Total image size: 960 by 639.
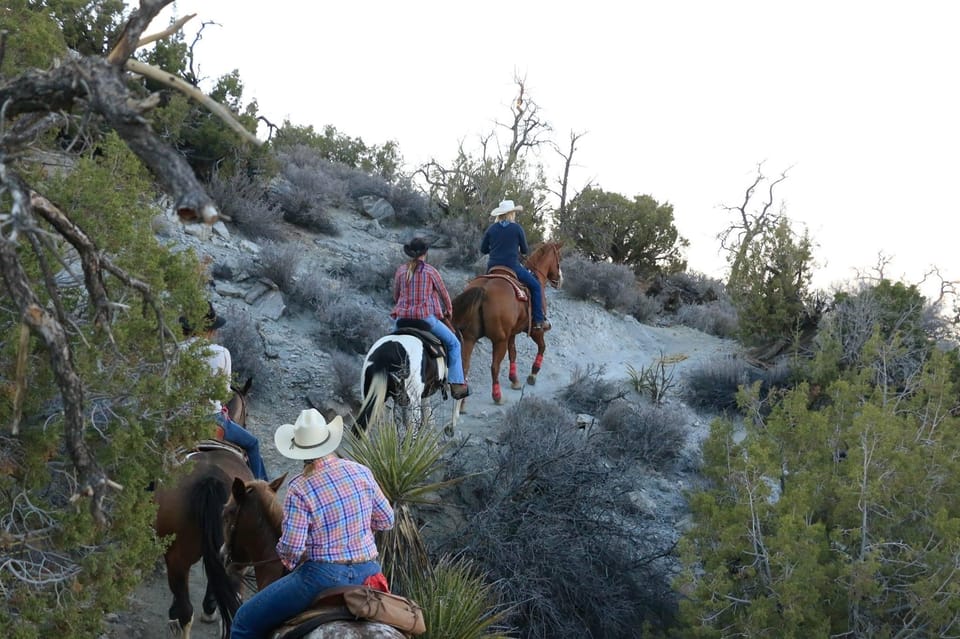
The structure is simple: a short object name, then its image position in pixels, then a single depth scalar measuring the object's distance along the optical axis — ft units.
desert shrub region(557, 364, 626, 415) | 47.01
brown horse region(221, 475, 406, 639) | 18.85
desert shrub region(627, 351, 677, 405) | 48.98
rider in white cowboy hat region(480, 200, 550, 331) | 43.42
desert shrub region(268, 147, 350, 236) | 63.36
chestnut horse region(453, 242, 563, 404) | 41.73
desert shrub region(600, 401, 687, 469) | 39.52
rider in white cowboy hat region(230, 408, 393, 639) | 16.93
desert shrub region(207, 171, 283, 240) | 55.88
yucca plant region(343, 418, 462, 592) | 24.57
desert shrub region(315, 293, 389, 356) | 47.39
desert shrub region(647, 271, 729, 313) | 78.84
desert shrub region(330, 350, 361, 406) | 42.00
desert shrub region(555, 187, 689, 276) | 83.10
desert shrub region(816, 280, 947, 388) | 49.32
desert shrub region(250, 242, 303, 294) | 49.62
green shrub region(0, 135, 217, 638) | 17.33
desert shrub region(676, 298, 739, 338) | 70.28
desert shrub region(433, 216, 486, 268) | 64.80
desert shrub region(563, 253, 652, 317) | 66.44
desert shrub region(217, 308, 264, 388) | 39.70
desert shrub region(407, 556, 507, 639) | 22.30
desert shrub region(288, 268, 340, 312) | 49.47
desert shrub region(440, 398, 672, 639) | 27.04
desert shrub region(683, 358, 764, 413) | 50.60
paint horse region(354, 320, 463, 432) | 31.45
